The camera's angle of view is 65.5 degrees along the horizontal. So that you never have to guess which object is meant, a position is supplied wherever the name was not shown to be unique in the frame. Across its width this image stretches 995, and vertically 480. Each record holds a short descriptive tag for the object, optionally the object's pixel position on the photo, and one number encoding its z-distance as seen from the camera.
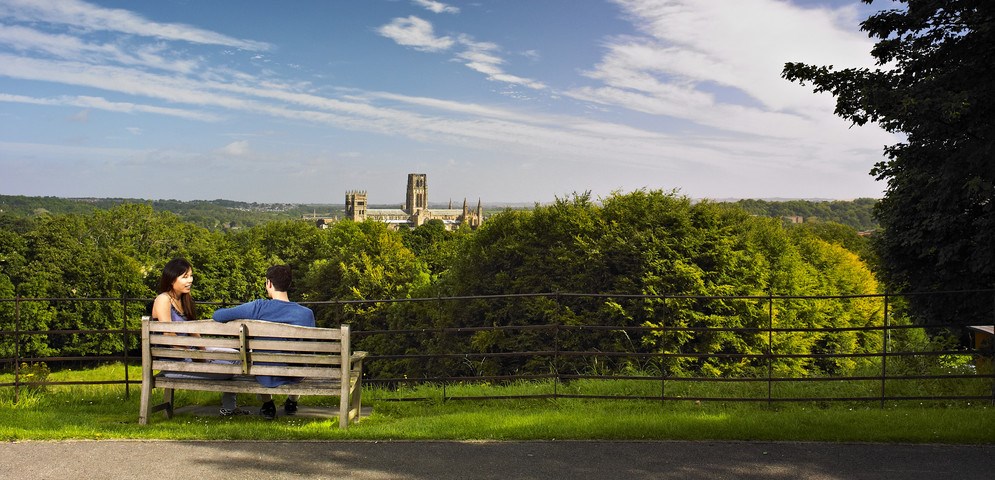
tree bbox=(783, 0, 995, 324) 7.72
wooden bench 6.03
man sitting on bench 6.50
